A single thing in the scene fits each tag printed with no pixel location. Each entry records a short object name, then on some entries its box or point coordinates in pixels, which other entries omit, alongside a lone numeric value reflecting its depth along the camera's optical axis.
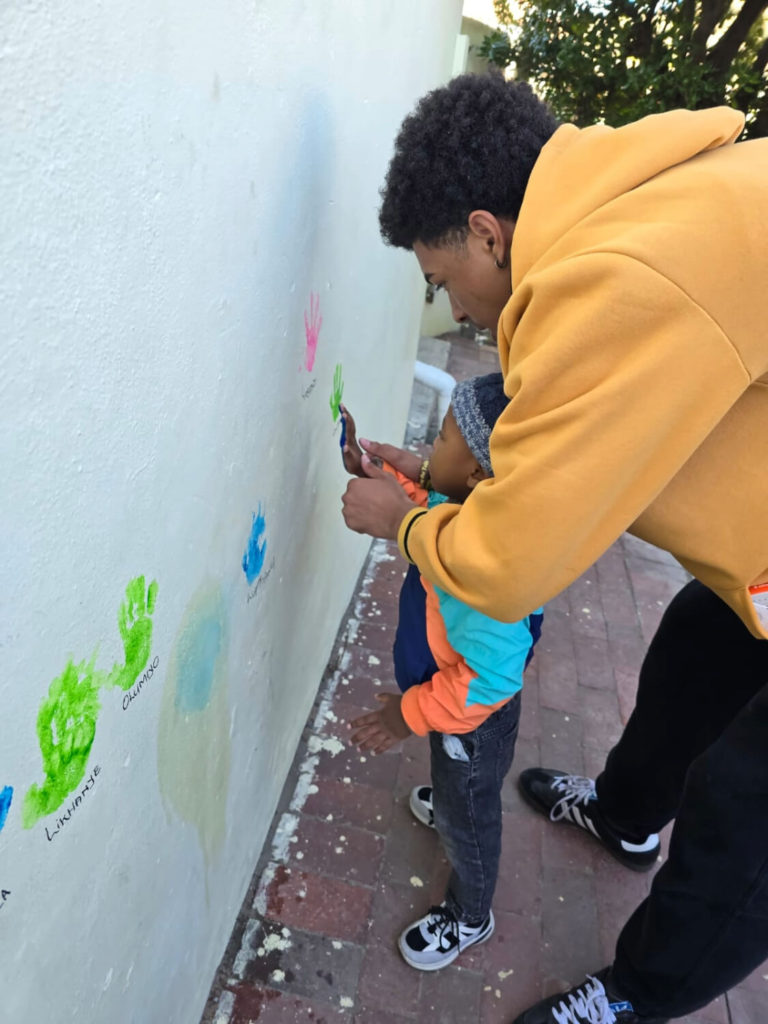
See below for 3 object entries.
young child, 1.30
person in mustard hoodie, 0.80
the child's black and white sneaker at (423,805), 2.04
